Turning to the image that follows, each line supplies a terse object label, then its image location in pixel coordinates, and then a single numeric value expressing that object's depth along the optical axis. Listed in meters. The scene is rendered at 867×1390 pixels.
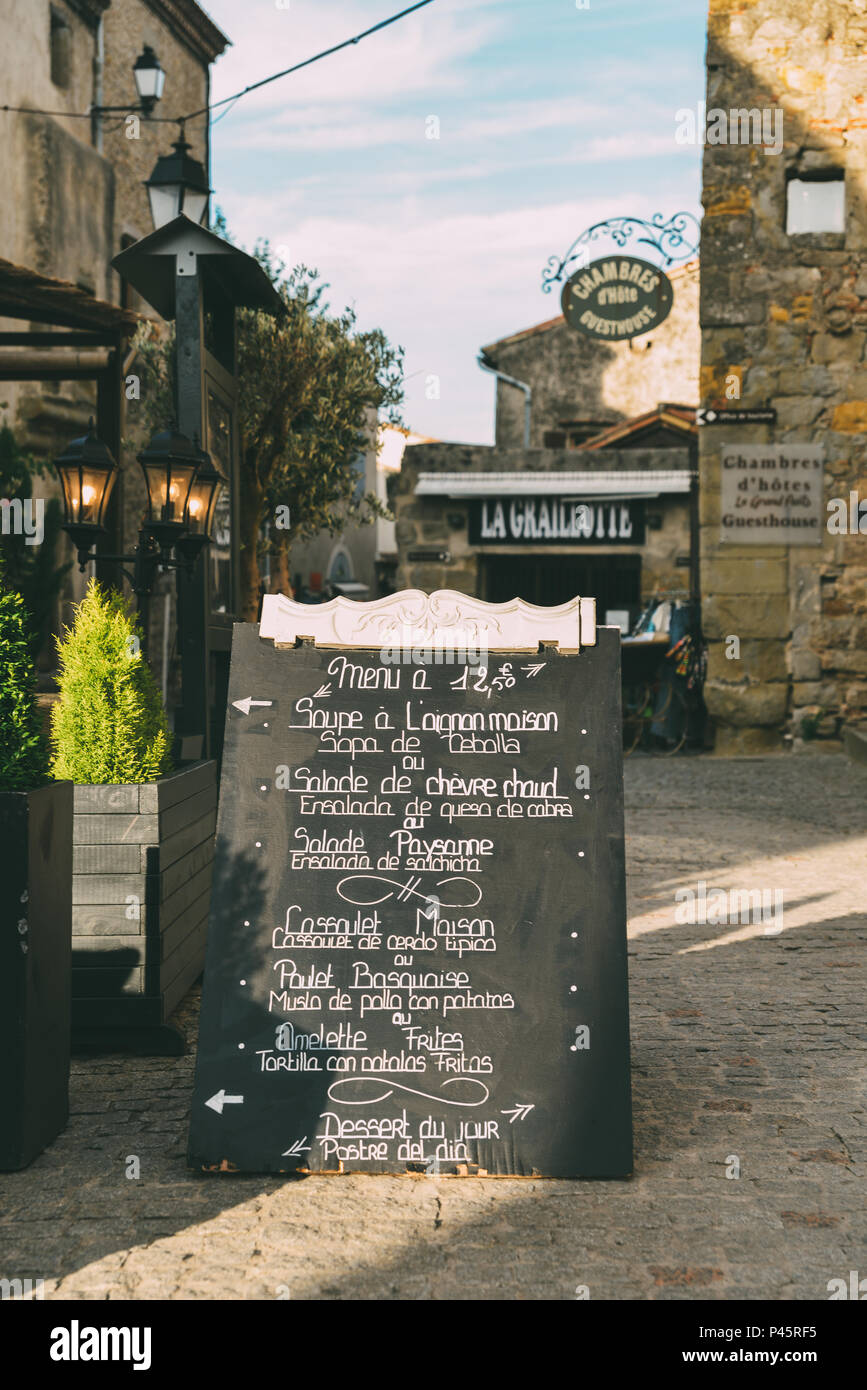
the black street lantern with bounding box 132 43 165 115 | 13.91
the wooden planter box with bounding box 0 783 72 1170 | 3.47
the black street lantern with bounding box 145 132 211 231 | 8.28
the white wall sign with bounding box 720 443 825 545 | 13.79
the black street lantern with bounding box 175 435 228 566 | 6.19
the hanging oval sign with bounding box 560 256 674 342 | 14.98
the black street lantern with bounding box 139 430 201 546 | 5.90
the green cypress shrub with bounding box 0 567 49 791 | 3.58
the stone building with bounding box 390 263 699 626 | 17.09
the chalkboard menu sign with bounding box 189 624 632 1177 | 3.48
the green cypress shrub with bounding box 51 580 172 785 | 4.45
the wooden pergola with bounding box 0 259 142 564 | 7.67
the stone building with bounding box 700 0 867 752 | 13.69
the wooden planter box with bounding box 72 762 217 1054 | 4.36
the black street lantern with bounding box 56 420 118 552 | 6.93
